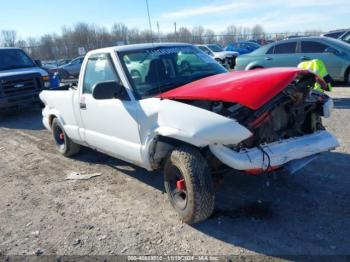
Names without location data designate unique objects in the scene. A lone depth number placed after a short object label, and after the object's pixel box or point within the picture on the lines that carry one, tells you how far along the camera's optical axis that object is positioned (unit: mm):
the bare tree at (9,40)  58625
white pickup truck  3248
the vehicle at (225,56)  20609
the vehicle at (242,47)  25506
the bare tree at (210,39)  54688
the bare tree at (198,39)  51231
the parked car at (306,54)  10430
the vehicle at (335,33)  17547
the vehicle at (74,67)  25441
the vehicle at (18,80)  10422
